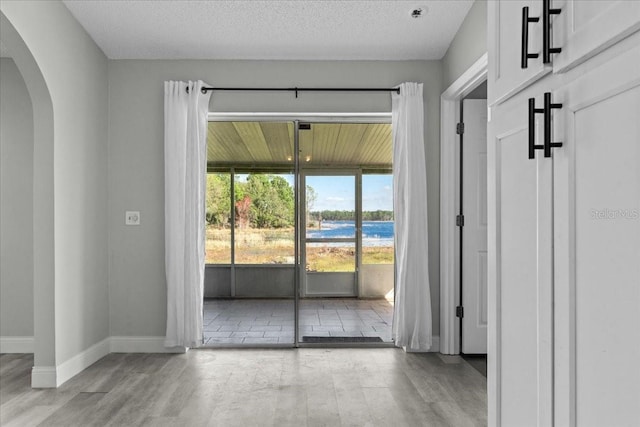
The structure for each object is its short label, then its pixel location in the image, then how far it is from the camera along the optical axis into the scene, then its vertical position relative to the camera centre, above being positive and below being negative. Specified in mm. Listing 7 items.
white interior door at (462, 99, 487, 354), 4043 -146
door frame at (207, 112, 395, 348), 4289 +856
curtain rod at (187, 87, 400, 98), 4191 +1102
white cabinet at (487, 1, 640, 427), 803 -49
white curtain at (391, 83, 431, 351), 4094 -122
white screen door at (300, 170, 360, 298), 4340 -205
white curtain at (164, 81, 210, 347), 4047 -70
